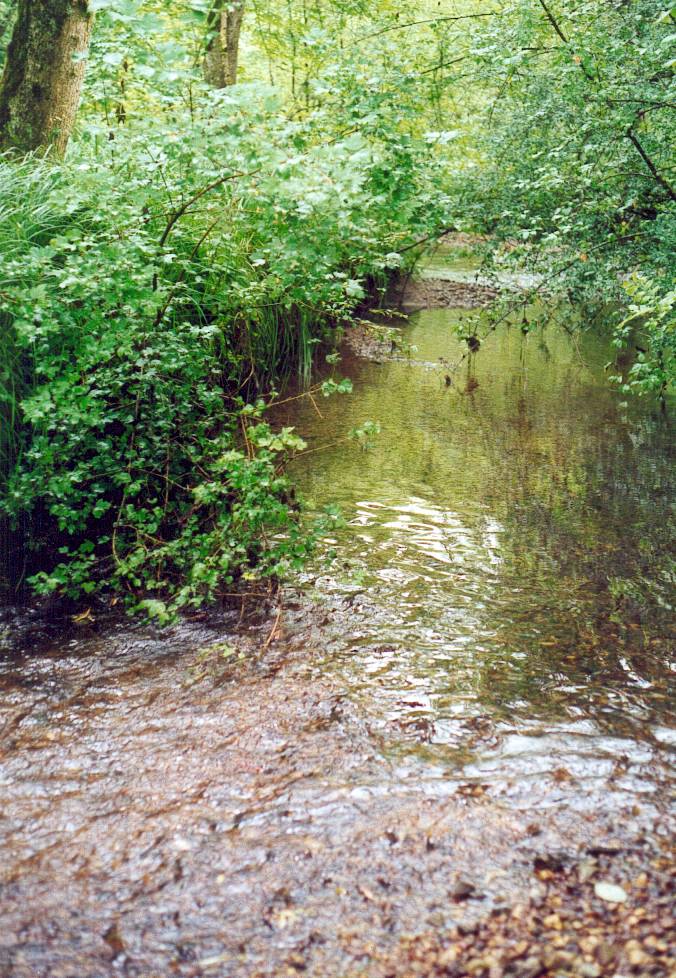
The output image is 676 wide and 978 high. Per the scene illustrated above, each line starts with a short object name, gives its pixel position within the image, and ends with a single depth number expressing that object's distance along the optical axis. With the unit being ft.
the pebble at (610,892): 8.21
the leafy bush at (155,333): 13.10
